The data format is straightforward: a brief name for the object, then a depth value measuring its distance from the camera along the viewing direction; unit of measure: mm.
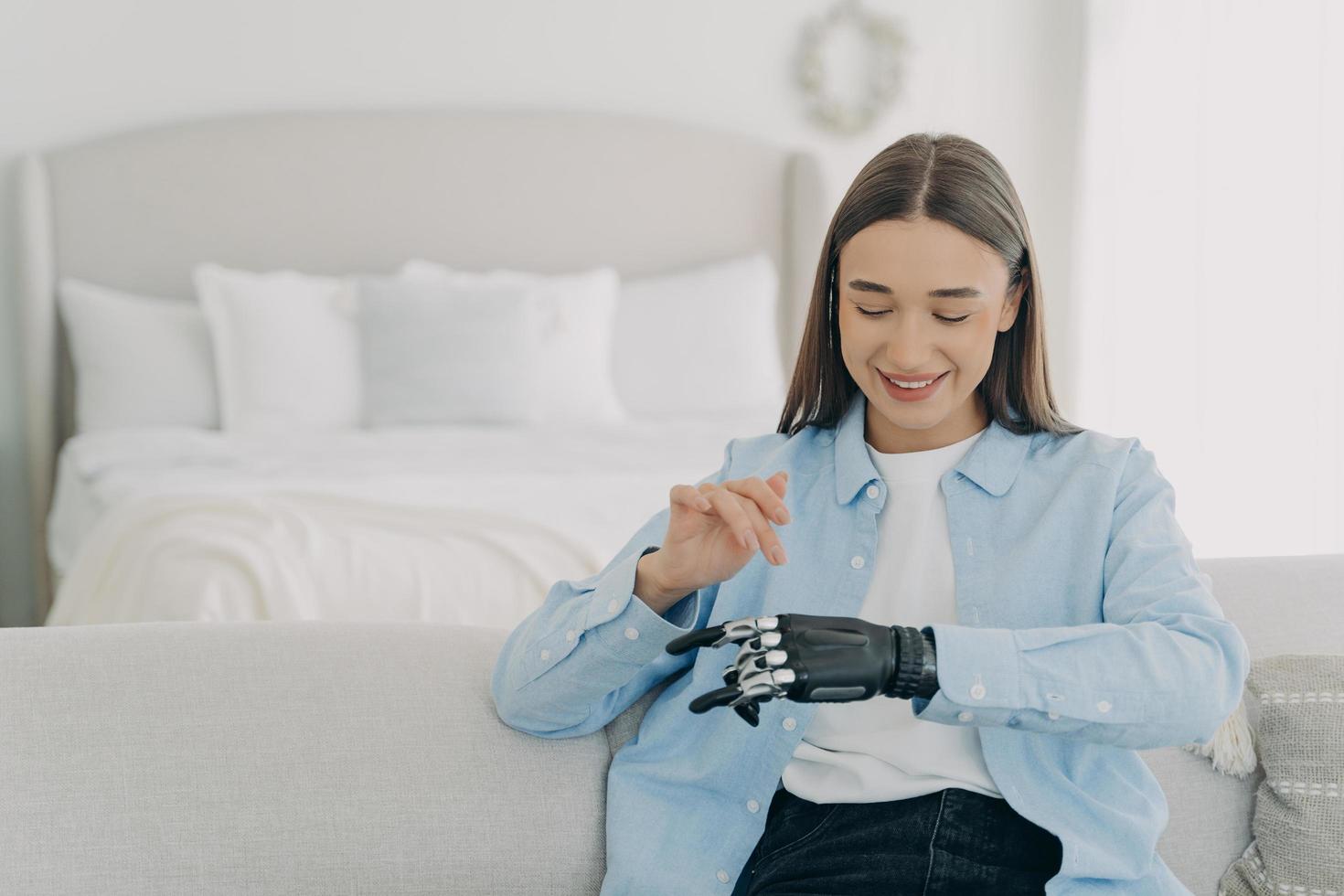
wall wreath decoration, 4438
